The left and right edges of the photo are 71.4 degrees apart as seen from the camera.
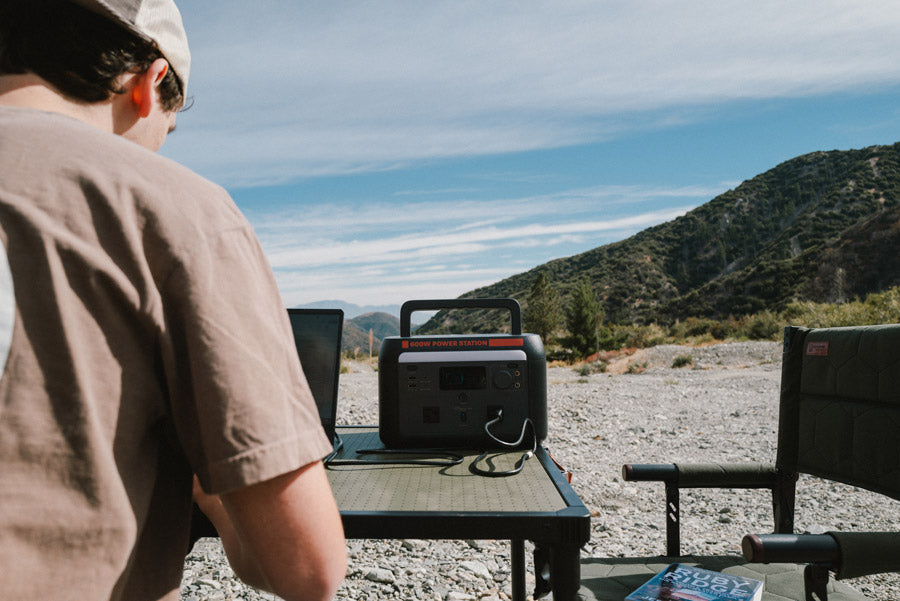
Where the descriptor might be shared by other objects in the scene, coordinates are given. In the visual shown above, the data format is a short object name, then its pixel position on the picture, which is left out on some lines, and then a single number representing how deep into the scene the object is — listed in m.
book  1.67
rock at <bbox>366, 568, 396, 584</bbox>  3.08
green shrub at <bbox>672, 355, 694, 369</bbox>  17.08
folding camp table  1.18
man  0.58
